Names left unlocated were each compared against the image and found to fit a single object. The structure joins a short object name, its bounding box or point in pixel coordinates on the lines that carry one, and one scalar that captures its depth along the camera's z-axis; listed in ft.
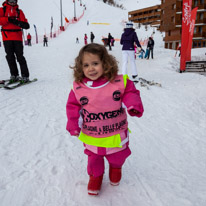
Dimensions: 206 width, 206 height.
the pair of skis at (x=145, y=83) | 19.94
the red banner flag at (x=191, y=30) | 33.77
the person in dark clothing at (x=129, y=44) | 21.33
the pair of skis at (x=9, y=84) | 16.89
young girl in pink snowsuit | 5.39
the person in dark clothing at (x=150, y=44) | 50.51
